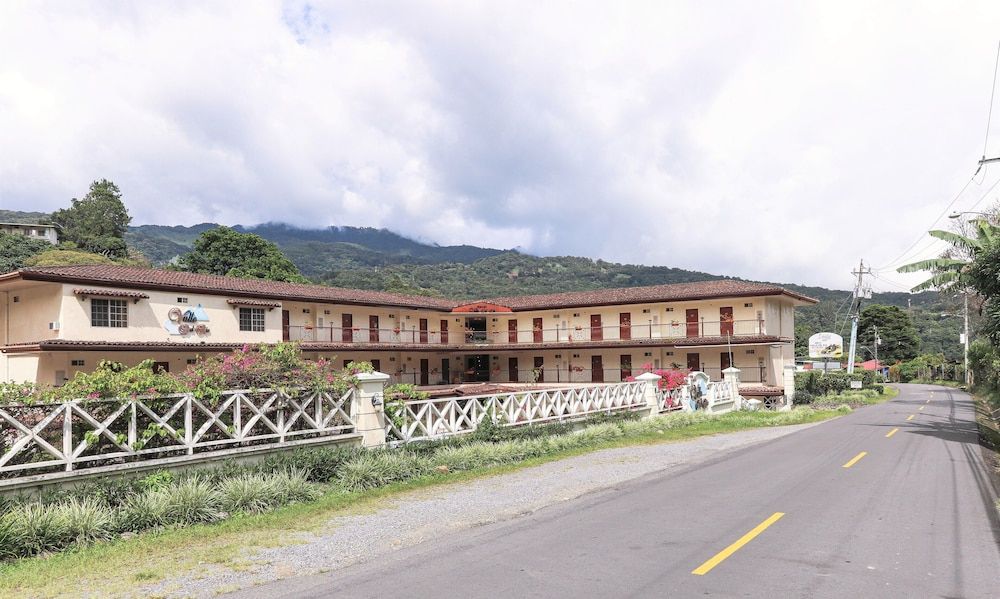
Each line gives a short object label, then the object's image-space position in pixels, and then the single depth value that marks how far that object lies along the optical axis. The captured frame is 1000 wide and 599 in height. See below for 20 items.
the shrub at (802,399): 40.16
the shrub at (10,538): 7.61
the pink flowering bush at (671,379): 28.25
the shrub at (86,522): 8.26
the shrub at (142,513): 8.77
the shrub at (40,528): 7.84
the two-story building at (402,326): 27.36
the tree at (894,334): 93.44
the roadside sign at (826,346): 66.36
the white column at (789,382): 35.69
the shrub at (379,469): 11.76
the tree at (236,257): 66.75
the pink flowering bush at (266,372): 12.30
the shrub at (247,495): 9.78
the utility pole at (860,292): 52.94
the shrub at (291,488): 10.41
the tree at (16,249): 56.41
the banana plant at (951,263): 19.55
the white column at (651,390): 25.17
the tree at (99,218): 75.19
